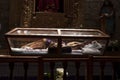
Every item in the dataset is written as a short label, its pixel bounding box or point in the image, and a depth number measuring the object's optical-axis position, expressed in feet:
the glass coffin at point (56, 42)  16.12
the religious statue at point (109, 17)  38.50
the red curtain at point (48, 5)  41.04
